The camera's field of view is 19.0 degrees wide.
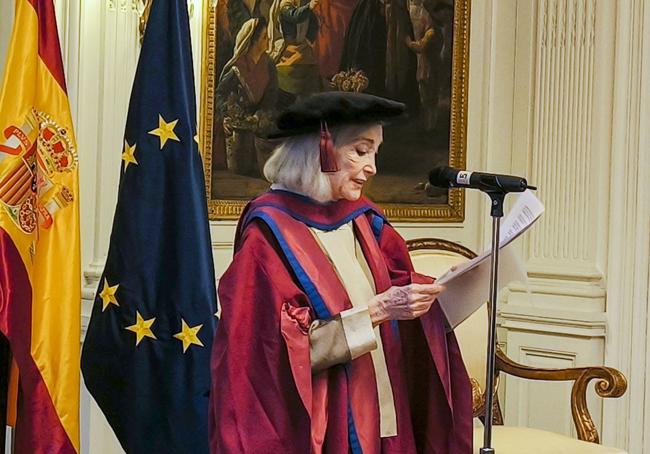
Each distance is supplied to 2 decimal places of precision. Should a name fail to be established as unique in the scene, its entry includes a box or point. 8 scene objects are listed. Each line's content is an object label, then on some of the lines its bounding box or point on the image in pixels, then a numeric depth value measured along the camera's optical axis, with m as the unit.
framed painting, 8.29
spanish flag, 6.22
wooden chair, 7.70
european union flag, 6.68
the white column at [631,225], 9.02
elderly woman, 5.66
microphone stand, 5.46
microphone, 5.42
